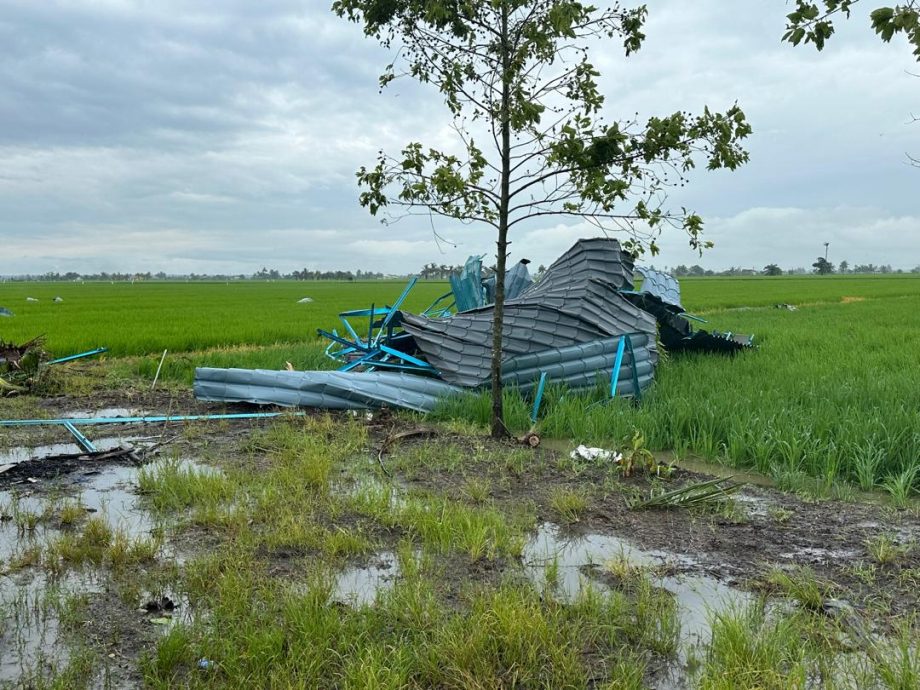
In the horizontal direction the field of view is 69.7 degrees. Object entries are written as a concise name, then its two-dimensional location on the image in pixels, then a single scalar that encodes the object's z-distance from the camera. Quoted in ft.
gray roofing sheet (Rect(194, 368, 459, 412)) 20.66
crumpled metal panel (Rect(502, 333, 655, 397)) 20.92
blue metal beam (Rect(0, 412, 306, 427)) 17.87
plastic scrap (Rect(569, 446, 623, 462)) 15.14
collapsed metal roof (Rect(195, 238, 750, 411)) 20.79
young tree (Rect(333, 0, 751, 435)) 15.19
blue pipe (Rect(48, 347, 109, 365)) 28.55
